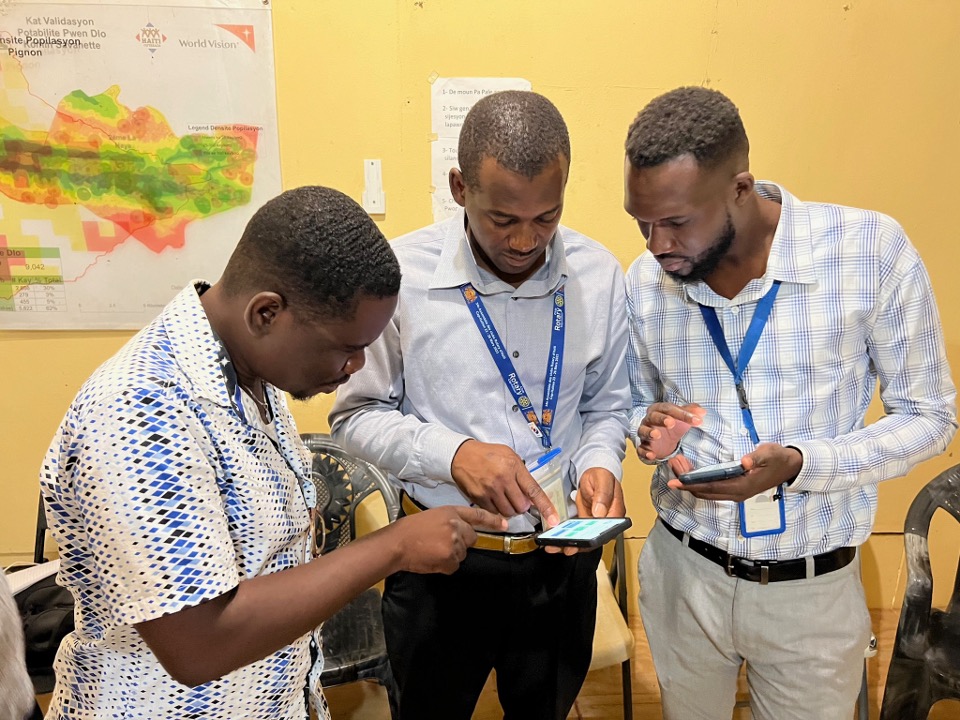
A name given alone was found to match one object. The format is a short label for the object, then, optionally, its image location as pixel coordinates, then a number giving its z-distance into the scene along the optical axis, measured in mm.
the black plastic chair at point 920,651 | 1926
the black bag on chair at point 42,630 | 1977
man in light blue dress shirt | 1342
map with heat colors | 2309
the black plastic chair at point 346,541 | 2021
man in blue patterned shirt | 791
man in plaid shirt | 1351
